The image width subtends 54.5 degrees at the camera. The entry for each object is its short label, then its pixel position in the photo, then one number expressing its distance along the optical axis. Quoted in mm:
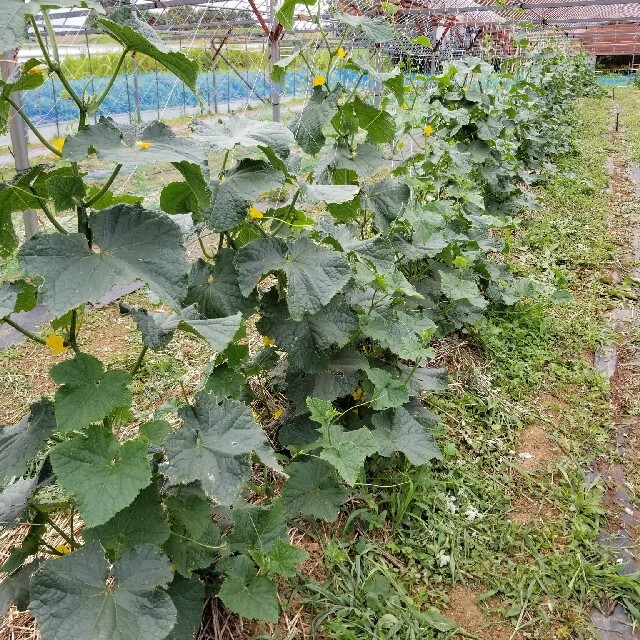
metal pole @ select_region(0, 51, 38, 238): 3377
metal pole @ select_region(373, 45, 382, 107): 6786
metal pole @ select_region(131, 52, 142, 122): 6615
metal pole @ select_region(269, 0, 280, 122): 4152
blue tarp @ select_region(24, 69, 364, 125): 9414
